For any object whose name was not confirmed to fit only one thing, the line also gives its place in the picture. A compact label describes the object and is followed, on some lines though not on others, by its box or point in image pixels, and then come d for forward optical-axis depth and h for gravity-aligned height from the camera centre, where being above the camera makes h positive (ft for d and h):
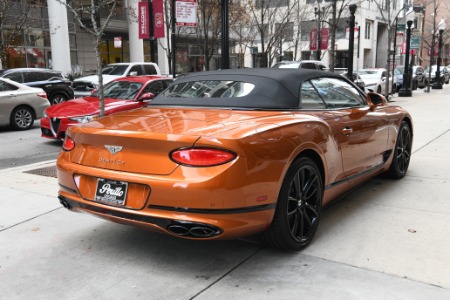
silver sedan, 38.34 -3.01
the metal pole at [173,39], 48.67 +3.07
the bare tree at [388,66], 67.62 +0.00
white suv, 52.65 -0.61
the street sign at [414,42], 80.56 +4.07
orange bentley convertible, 10.24 -2.23
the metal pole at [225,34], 33.40 +2.44
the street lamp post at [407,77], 76.84 -1.92
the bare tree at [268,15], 86.83 +11.67
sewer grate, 21.99 -5.01
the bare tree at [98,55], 24.06 +0.69
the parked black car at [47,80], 48.44 -1.27
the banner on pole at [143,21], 63.46 +6.52
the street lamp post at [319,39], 96.68 +5.81
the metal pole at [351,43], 61.57 +3.26
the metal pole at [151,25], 61.99 +5.89
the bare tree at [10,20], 65.81 +7.41
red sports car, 29.32 -2.35
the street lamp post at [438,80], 99.86 -3.23
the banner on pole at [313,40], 100.89 +5.86
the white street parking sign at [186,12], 40.21 +4.86
